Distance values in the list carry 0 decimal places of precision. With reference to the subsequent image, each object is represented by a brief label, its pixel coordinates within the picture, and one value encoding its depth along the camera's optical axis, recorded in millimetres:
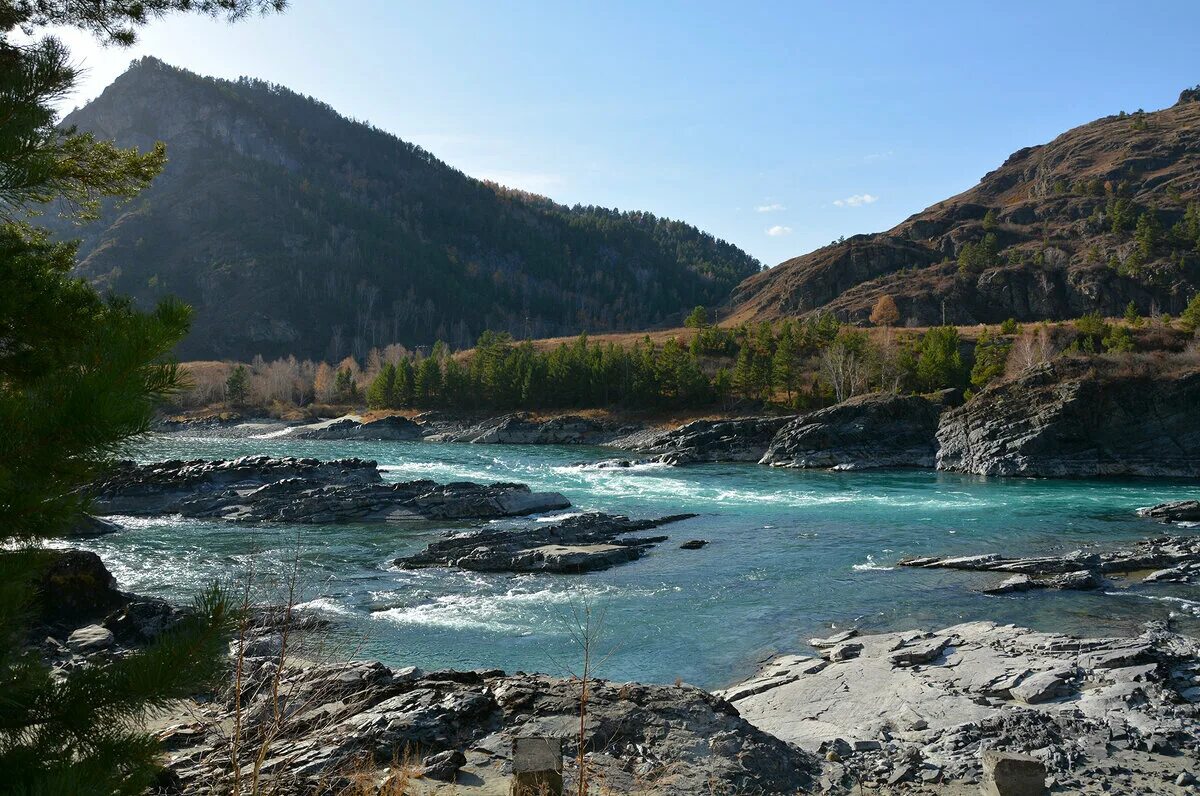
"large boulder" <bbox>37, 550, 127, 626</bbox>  17031
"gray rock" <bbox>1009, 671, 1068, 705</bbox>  12680
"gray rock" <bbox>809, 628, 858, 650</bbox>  17172
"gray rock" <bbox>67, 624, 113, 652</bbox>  15094
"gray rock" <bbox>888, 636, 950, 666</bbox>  15391
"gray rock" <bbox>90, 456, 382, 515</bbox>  37250
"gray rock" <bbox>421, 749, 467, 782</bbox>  8492
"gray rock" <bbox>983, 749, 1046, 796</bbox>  8094
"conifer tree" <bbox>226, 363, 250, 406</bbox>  116812
